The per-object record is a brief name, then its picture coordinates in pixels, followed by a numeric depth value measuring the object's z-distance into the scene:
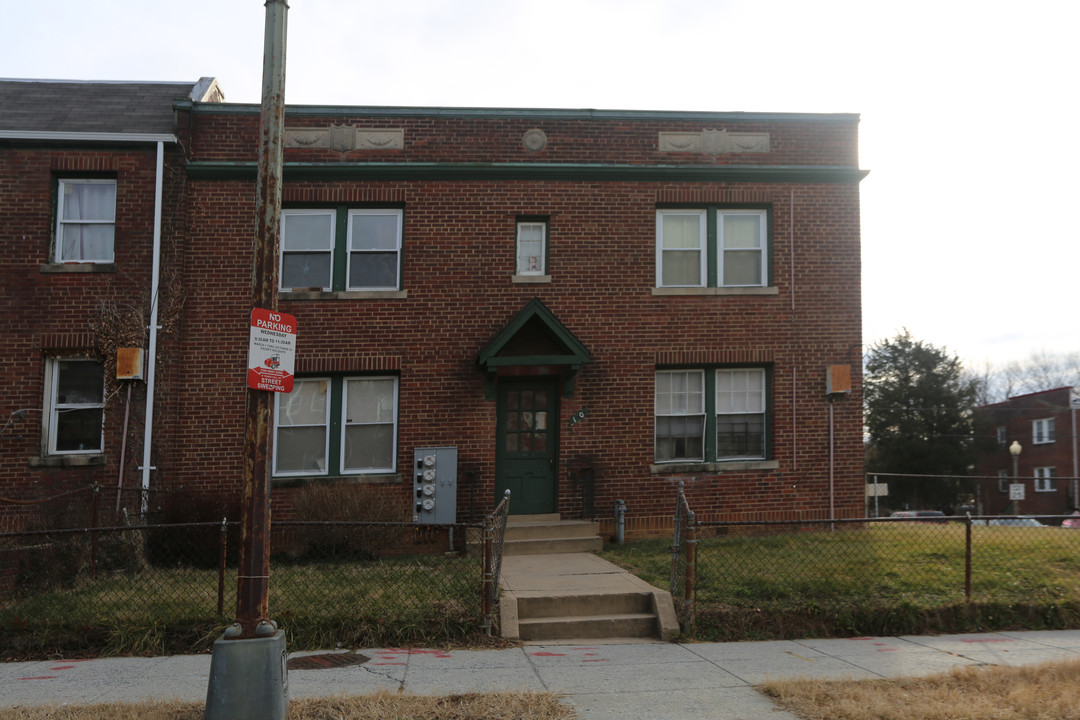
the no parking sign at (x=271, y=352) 6.01
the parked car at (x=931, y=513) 36.00
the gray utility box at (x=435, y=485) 13.59
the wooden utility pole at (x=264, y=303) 5.93
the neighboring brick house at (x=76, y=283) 13.55
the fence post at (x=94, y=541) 10.67
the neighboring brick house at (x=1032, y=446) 45.47
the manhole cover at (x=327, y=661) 7.49
